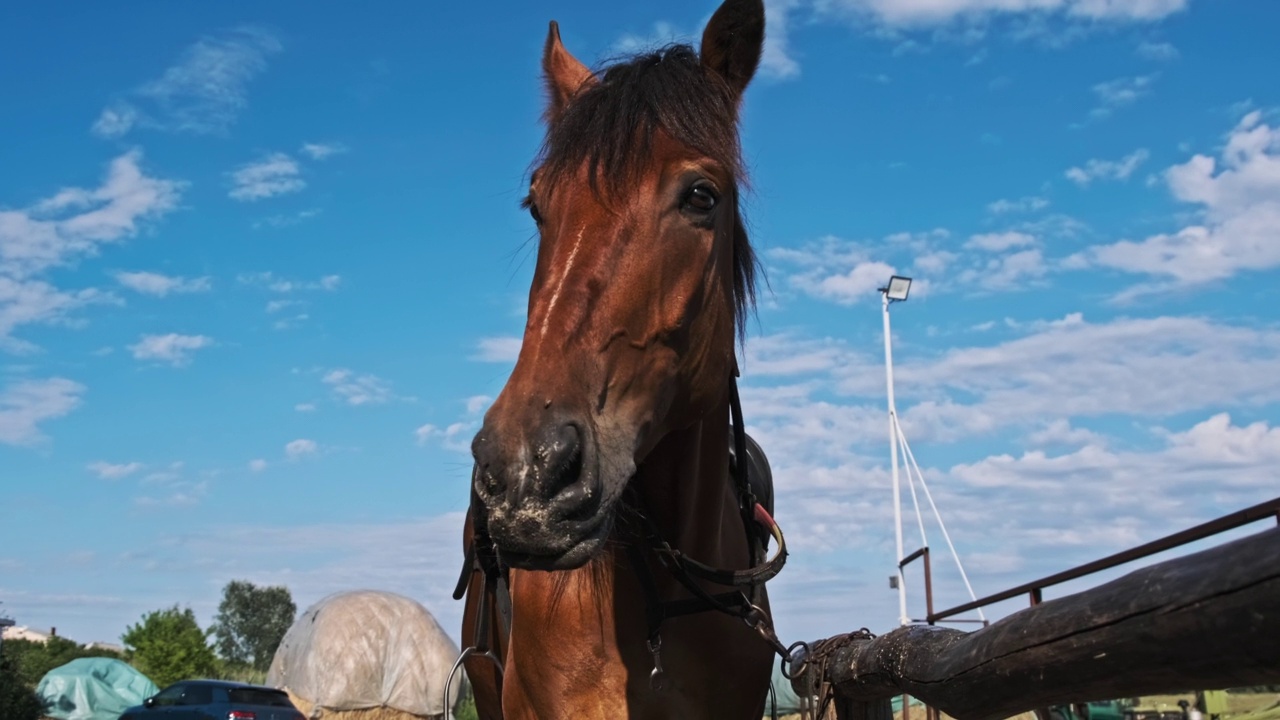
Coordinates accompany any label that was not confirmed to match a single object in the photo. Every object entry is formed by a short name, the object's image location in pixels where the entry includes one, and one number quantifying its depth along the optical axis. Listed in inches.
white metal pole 568.1
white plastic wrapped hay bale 1087.6
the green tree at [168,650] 1235.2
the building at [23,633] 2336.4
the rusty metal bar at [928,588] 410.1
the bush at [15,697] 745.6
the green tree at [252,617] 2429.9
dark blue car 736.3
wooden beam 50.0
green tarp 1024.9
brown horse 93.3
